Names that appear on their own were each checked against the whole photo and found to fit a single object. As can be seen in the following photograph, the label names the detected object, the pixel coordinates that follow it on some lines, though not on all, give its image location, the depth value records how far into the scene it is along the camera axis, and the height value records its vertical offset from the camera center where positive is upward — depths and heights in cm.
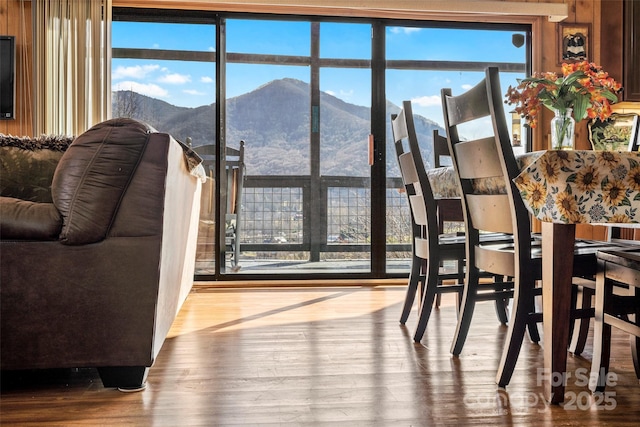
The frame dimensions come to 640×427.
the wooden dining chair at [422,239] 250 -16
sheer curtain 426 +108
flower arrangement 234 +47
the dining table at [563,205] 158 +0
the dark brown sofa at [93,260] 174 -18
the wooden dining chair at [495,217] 177 -4
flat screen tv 428 +97
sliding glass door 450 +69
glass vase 240 +33
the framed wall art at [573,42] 467 +135
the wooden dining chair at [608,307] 174 -33
